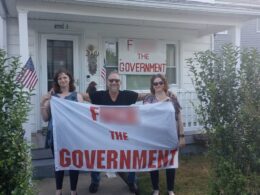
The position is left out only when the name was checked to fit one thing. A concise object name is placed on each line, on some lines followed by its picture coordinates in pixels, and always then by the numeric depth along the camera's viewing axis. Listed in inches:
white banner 120.0
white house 173.3
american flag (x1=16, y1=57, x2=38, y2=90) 133.4
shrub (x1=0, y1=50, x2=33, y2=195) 69.1
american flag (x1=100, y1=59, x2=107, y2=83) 214.7
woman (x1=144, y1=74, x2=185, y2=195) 121.3
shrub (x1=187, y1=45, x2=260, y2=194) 81.3
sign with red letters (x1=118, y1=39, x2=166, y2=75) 224.2
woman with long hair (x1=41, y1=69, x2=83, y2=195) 114.4
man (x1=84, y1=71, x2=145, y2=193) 120.1
